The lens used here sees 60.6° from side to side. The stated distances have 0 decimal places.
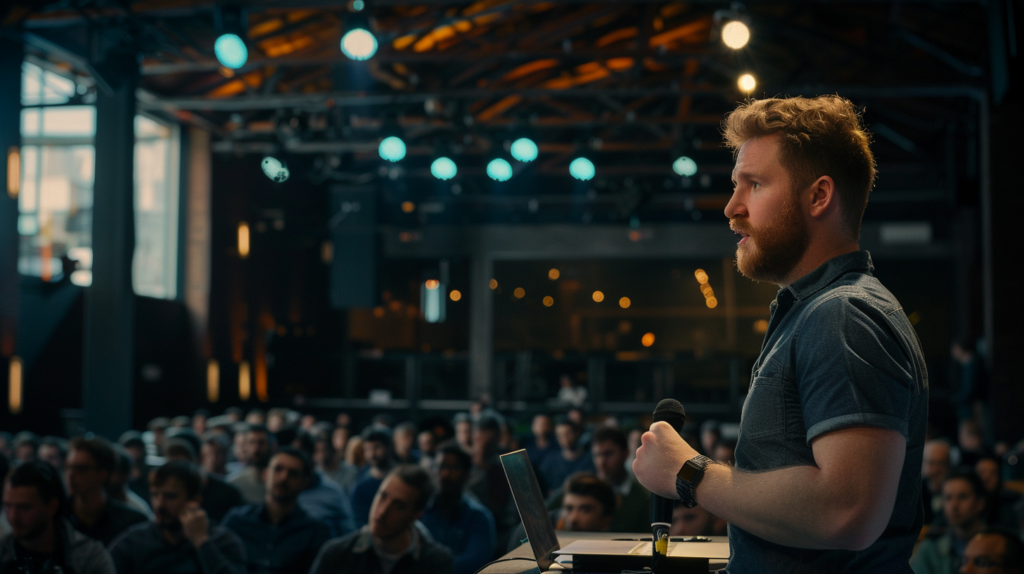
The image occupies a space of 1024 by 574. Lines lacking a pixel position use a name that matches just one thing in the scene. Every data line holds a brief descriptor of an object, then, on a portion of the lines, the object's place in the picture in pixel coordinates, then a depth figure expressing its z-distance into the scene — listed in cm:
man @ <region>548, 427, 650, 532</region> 476
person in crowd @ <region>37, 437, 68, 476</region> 593
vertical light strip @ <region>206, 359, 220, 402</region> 1125
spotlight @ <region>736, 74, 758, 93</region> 683
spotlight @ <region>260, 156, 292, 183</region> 912
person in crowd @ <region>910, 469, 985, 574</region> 397
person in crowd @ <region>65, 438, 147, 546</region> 397
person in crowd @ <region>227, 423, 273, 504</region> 561
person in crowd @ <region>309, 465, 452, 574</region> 363
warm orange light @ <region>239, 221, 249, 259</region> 1223
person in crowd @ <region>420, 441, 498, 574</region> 449
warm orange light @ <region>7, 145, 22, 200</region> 782
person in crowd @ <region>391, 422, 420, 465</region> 674
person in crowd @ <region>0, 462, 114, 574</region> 300
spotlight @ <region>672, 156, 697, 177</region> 945
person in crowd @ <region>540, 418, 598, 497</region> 648
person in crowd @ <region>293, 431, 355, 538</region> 486
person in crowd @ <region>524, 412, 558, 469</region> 755
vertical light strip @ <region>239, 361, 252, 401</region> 1191
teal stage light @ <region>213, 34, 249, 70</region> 575
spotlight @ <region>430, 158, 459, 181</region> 932
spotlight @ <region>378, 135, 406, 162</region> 842
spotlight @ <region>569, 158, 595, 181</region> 948
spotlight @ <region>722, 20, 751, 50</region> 591
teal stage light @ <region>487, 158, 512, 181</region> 917
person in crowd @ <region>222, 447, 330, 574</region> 415
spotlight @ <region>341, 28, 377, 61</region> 573
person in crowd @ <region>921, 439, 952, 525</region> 521
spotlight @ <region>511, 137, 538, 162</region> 860
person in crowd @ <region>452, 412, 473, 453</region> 744
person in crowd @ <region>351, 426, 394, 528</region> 533
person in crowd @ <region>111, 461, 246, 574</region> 354
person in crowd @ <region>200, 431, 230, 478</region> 605
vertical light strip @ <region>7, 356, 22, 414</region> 813
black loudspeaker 1108
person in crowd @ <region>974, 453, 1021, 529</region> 466
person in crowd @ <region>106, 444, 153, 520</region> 438
